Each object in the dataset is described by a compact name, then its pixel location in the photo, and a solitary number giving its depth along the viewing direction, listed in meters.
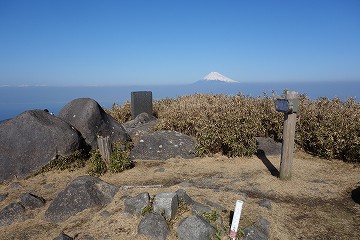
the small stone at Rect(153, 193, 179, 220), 4.68
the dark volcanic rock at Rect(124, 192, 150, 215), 4.92
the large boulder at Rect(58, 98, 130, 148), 9.20
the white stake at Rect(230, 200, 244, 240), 4.11
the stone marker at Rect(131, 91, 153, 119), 14.62
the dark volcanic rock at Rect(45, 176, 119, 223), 5.33
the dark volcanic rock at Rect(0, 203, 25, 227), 5.33
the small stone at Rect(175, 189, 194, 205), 5.03
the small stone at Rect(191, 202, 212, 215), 4.73
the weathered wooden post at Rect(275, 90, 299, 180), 6.48
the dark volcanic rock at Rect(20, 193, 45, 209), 5.73
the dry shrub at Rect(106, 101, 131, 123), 15.58
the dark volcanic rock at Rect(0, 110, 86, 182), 7.67
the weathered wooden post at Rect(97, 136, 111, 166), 7.61
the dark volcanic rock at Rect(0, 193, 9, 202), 6.39
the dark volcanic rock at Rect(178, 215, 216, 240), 4.31
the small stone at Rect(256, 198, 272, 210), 5.36
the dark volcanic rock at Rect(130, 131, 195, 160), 9.09
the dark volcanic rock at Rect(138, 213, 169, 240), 4.46
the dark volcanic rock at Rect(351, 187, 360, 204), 5.98
